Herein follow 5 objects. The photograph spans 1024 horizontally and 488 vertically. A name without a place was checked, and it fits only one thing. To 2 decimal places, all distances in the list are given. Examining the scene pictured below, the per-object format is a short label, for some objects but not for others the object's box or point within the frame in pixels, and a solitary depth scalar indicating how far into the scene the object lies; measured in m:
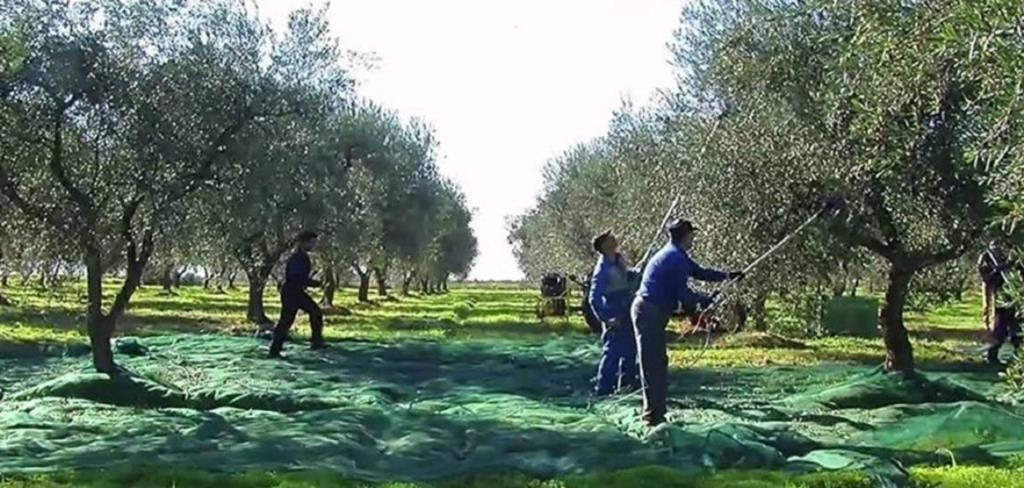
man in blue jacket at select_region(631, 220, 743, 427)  11.93
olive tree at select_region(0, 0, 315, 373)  15.55
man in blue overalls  15.14
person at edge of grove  19.06
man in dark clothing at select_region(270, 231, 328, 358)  20.31
